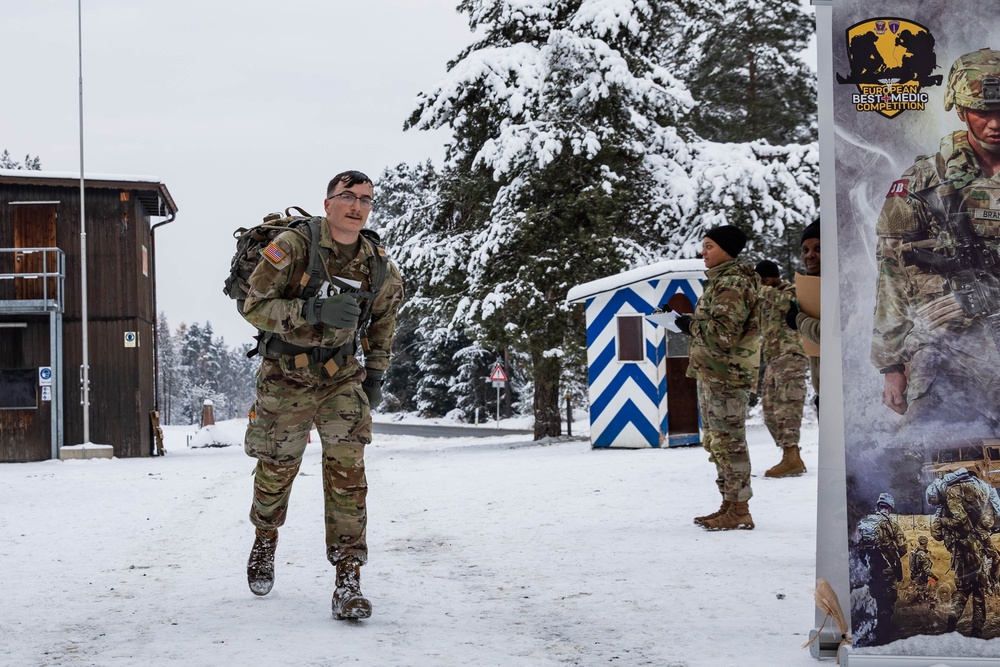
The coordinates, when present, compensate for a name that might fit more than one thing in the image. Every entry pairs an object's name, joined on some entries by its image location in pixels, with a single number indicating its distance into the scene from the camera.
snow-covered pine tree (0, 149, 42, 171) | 70.46
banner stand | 3.42
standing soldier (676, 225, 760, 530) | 6.89
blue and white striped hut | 14.49
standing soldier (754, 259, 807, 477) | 9.72
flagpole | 19.66
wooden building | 20.36
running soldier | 4.53
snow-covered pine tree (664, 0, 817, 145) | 26.45
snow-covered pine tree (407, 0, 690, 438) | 18.91
